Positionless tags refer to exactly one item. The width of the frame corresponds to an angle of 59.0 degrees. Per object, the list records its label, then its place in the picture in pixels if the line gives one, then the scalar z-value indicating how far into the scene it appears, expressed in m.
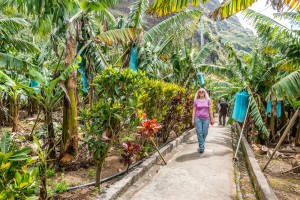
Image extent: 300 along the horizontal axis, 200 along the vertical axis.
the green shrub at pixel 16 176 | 2.26
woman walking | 7.17
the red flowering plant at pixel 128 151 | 4.82
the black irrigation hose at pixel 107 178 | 4.47
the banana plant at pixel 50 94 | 4.87
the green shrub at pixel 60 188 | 4.30
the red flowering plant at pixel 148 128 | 5.28
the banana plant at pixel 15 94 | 3.62
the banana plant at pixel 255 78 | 9.02
